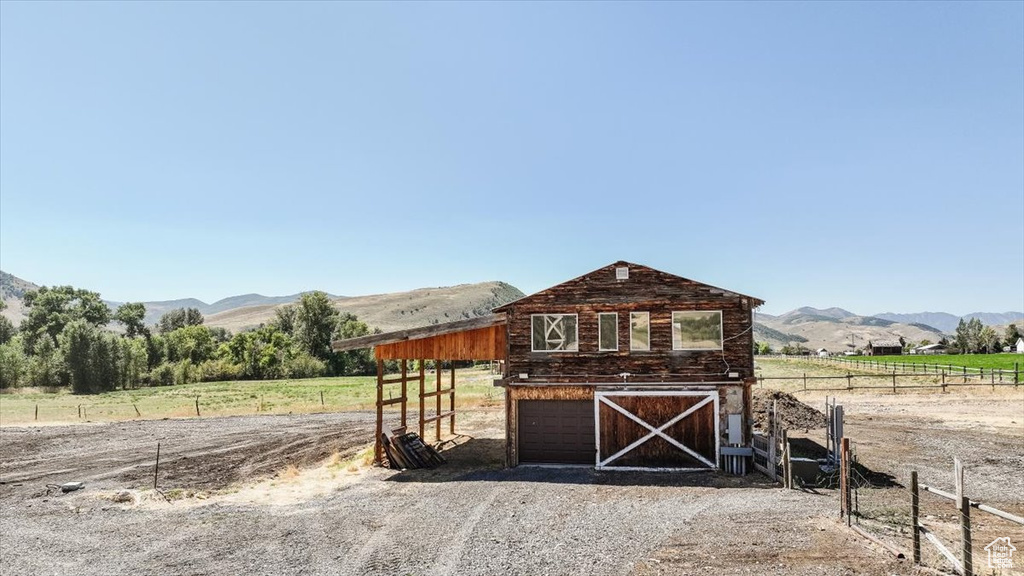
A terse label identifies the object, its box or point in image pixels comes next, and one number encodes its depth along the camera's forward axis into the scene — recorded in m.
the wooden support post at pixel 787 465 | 17.88
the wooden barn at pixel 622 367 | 21.73
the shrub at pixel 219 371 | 84.88
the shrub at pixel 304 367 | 89.88
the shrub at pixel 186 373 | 81.44
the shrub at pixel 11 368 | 69.31
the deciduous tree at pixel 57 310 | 97.99
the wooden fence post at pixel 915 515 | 11.21
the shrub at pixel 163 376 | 80.24
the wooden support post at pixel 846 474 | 13.45
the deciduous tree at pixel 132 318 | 116.94
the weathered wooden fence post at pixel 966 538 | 9.98
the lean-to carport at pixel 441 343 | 23.31
